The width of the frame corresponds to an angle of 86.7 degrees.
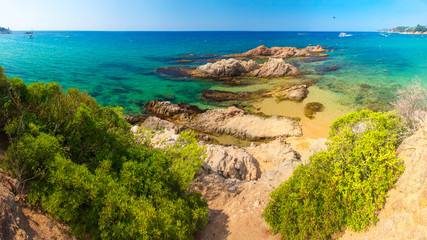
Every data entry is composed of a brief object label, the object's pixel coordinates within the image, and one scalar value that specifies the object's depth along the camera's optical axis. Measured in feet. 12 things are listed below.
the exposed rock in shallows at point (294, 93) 119.75
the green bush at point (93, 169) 26.27
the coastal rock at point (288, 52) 285.97
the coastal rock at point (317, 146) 66.18
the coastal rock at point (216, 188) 45.75
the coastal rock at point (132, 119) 95.65
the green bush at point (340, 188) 28.25
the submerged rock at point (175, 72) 181.17
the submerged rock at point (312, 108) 102.08
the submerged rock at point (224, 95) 125.90
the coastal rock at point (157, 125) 83.20
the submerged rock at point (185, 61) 242.78
